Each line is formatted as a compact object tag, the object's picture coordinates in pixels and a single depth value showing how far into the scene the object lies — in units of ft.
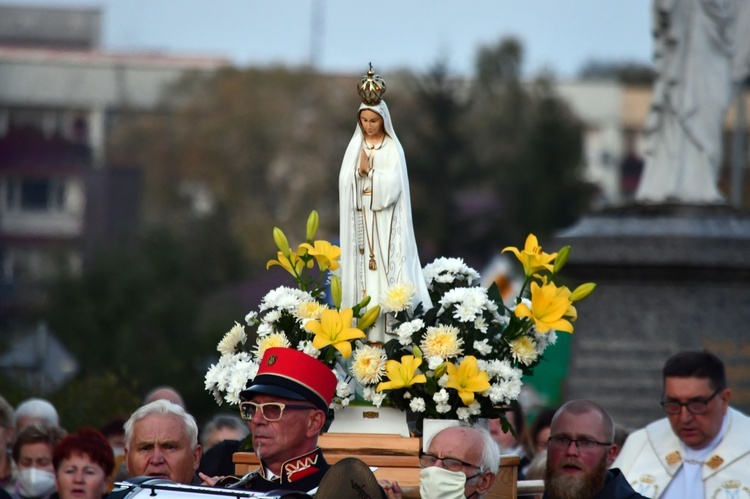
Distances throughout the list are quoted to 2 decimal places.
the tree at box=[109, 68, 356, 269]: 408.26
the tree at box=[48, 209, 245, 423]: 224.25
